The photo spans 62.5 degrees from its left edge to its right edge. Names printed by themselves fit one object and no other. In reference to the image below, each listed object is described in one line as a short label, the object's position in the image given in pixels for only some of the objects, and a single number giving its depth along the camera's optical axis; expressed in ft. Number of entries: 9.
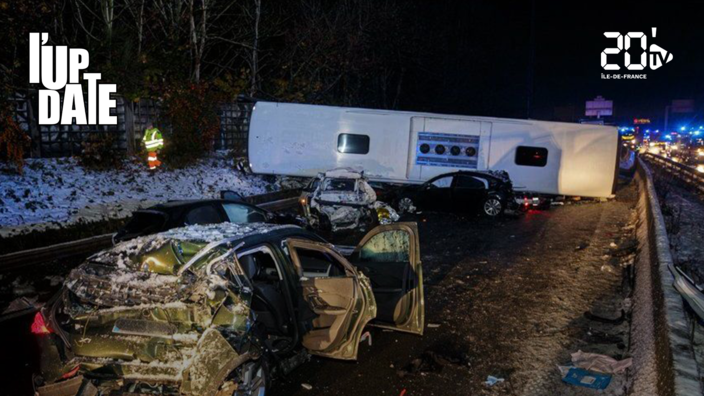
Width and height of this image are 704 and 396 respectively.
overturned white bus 67.26
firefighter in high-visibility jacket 62.44
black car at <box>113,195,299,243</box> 28.76
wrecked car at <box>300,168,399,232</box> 47.11
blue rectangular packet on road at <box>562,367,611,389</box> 18.39
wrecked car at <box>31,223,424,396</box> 13.52
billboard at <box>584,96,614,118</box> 283.98
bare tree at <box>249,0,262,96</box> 84.74
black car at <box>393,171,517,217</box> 57.31
